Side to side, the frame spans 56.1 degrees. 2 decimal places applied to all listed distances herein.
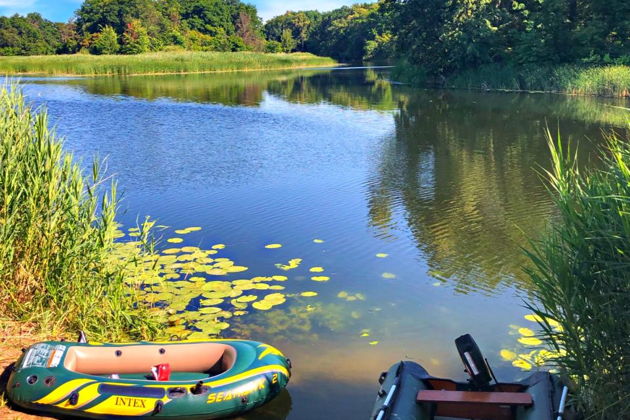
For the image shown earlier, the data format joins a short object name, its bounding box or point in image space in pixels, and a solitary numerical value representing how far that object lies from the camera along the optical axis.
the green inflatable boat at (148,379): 3.90
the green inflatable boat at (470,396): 3.65
